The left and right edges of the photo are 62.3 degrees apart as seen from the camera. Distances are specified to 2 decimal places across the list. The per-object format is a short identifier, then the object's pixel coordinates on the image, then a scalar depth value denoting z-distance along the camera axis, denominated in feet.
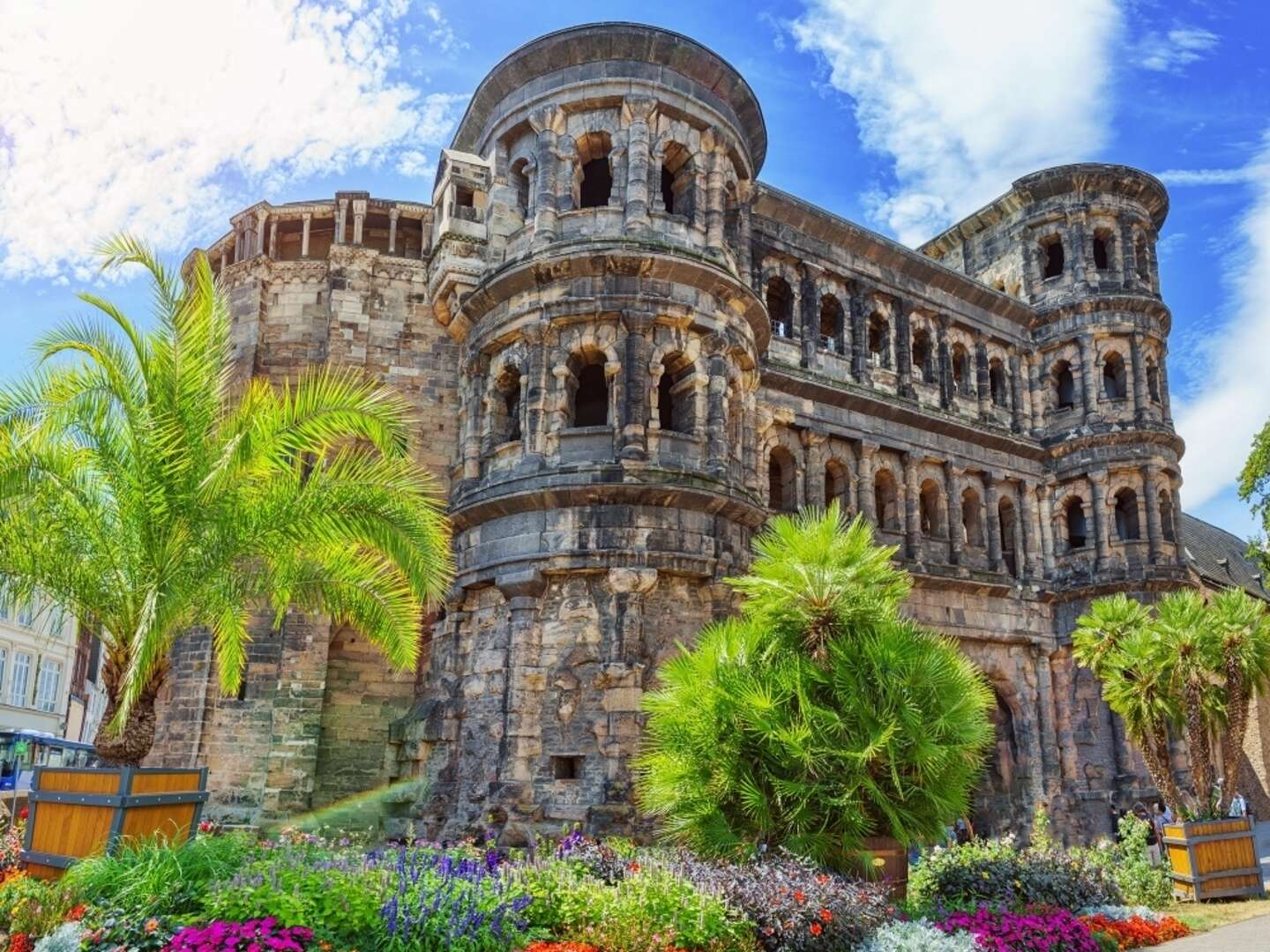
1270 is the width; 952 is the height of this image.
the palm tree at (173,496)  33.73
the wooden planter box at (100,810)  30.81
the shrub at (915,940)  31.35
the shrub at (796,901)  30.86
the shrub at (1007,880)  39.32
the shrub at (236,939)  24.25
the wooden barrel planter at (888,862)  35.50
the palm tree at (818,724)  35.01
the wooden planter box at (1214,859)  49.67
